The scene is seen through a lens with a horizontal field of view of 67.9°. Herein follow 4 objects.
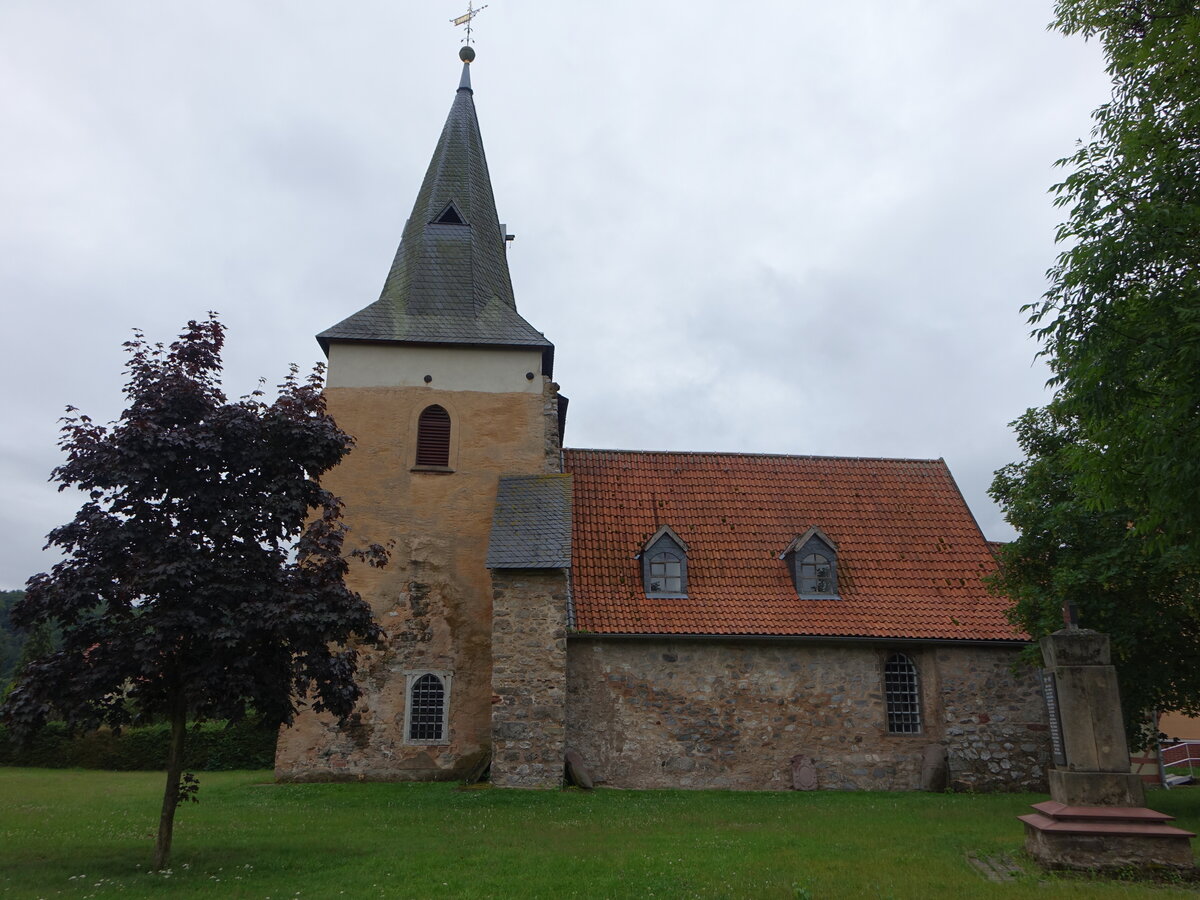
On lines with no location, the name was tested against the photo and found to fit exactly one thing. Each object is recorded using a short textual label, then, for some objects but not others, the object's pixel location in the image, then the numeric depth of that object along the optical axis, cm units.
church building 1605
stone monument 833
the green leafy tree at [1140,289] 847
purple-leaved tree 887
